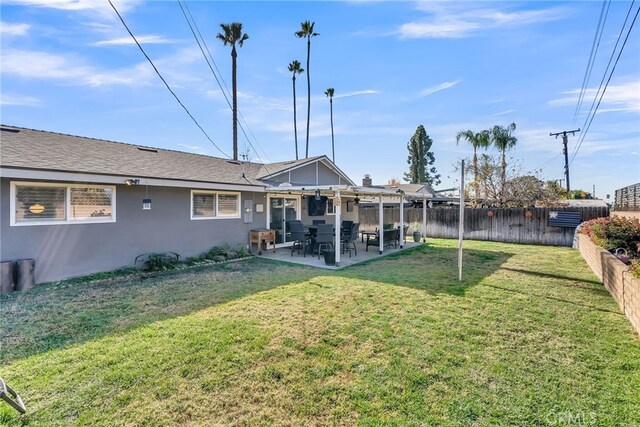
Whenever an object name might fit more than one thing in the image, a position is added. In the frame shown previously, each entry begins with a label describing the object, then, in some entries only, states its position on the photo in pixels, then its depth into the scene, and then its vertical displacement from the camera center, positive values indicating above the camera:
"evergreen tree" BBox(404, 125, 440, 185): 36.16 +6.73
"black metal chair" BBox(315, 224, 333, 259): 9.91 -0.83
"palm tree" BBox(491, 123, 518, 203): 21.69 +5.22
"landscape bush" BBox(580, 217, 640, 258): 6.98 -0.61
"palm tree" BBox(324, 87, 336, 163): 29.24 +11.22
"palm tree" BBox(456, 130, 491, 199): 23.34 +5.70
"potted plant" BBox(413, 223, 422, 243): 14.52 -1.32
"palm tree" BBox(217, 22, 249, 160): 19.06 +10.71
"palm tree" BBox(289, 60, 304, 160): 25.45 +11.85
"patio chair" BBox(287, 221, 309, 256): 10.69 -0.86
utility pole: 21.09 +4.70
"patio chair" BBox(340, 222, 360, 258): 10.78 -1.00
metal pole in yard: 6.38 +0.18
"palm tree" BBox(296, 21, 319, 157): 23.33 +13.82
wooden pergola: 8.74 +0.59
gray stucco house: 6.28 +0.16
